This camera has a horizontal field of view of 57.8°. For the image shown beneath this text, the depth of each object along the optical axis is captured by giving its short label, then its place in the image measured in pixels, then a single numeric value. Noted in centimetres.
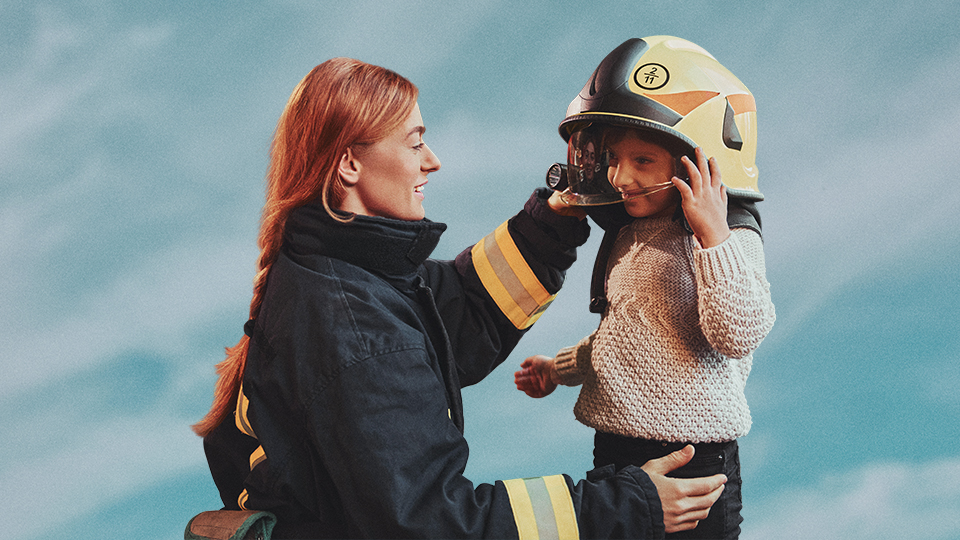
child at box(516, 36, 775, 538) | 243
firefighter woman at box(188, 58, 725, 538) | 234
